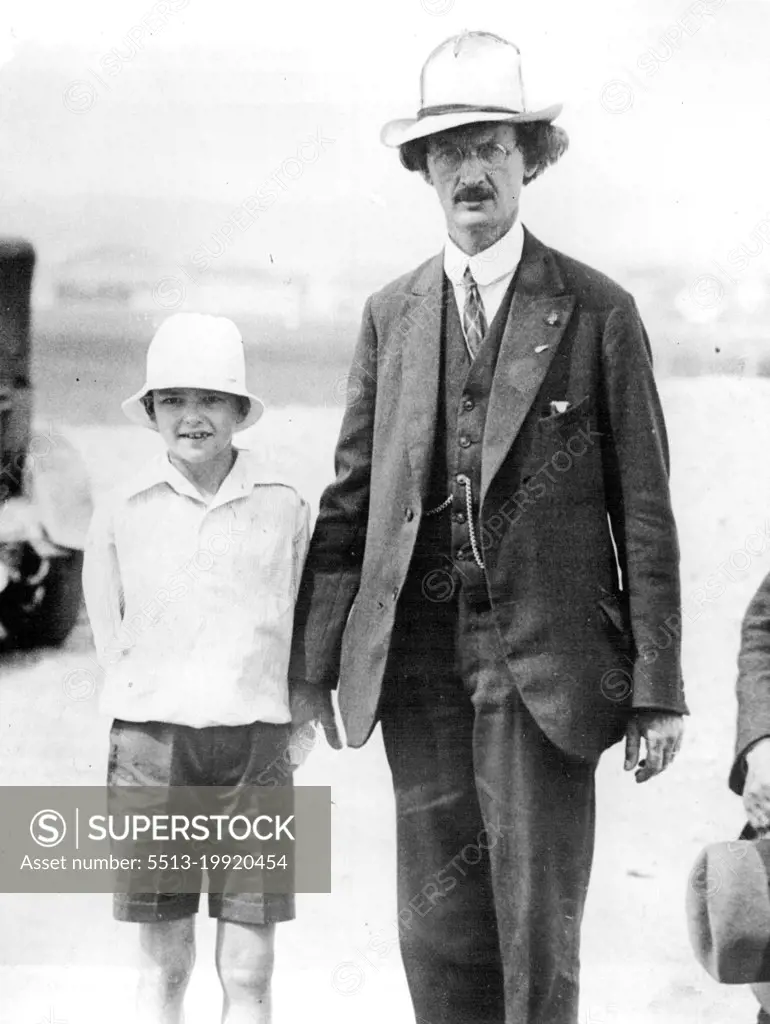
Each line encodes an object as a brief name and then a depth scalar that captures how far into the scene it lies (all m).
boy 2.91
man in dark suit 2.59
